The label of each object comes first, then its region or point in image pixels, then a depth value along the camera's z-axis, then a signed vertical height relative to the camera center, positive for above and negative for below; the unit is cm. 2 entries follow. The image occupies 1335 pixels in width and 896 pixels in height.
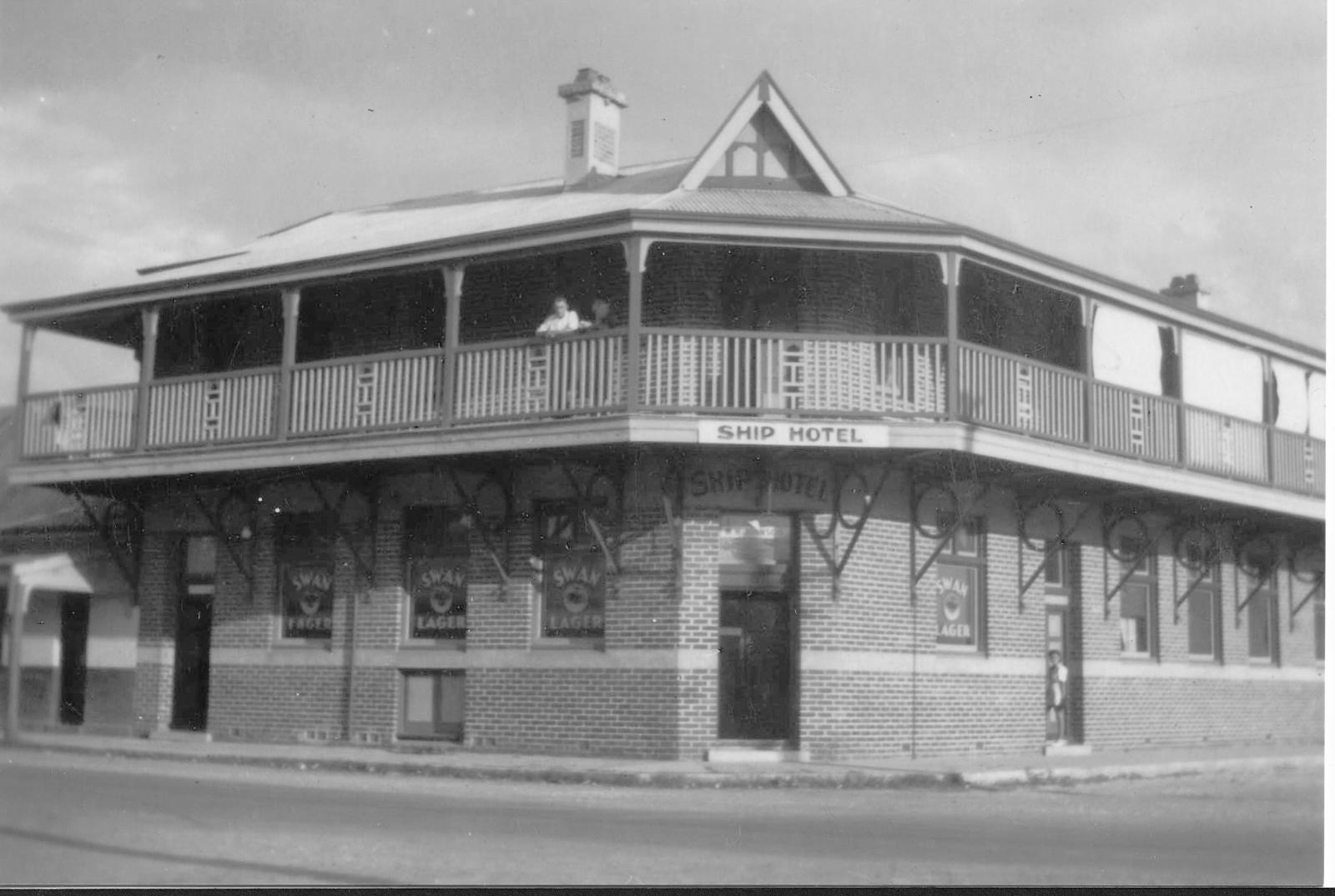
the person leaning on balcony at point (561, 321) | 1752 +375
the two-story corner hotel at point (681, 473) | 1714 +221
